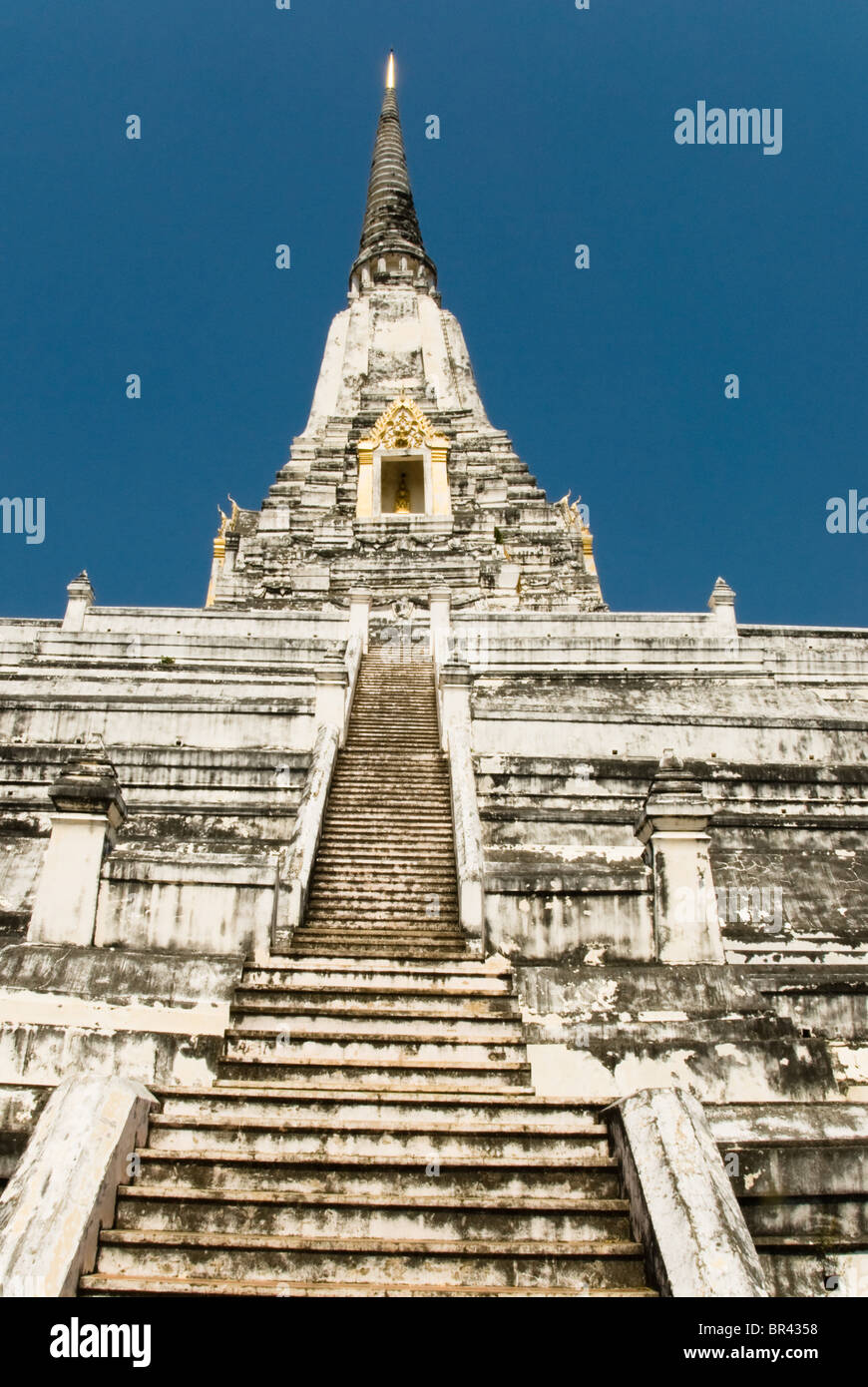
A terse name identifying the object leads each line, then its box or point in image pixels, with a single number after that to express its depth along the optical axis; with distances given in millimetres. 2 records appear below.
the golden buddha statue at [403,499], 31406
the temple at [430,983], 5469
